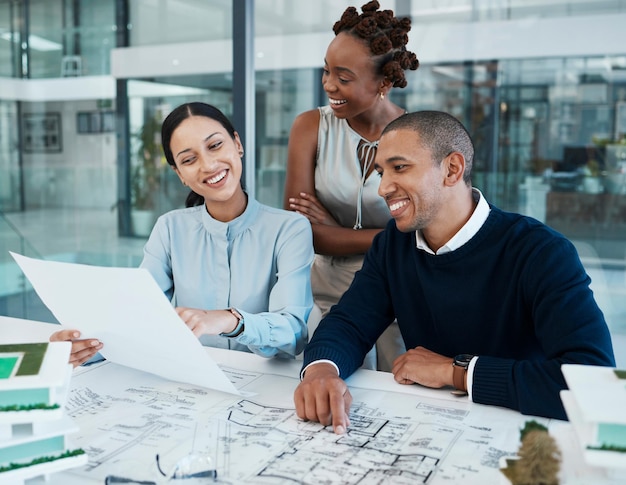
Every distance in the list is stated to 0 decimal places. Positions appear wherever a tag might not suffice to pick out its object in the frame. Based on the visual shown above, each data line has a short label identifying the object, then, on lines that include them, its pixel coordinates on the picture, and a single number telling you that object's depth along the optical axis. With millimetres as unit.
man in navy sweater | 1503
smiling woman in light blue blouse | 2002
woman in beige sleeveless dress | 2213
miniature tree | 828
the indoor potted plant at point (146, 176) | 4613
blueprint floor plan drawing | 1128
